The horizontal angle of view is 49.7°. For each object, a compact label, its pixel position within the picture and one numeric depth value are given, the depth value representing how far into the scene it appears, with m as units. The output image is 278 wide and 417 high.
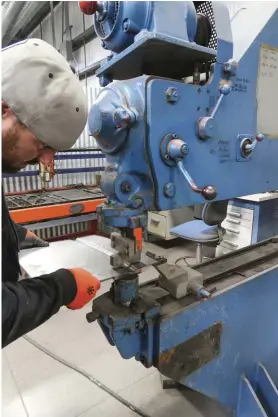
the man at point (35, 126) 0.66
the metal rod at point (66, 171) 2.99
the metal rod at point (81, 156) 3.19
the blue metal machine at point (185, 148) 0.73
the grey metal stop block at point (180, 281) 0.96
